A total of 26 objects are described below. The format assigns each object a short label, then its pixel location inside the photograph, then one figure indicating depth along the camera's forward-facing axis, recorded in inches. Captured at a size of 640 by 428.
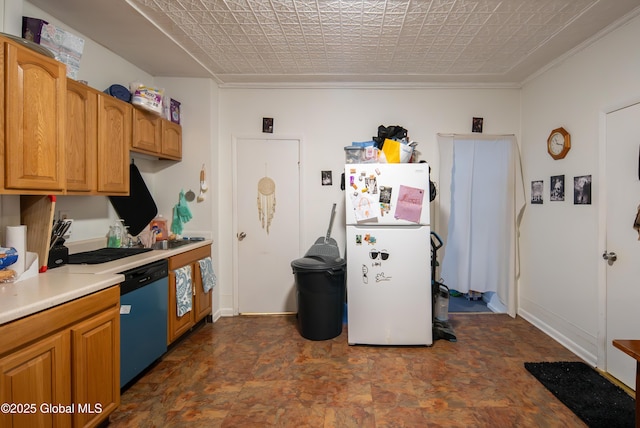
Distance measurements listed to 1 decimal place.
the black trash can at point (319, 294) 113.8
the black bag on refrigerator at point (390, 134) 127.3
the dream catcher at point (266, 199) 140.6
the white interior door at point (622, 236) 85.1
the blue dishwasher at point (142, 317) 81.6
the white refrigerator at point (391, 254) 110.2
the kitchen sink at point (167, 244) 113.0
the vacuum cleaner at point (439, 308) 116.8
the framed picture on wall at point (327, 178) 139.9
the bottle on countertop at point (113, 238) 108.0
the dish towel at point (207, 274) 122.6
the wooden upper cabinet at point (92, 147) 80.4
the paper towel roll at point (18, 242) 67.1
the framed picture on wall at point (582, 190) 100.4
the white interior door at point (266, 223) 140.4
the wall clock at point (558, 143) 109.5
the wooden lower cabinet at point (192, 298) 103.3
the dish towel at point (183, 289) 105.3
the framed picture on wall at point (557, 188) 113.2
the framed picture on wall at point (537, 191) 124.8
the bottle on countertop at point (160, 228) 120.8
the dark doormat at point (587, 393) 73.4
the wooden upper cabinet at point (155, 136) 104.7
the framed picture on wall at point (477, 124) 138.8
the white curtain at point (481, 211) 138.3
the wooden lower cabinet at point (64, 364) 50.1
